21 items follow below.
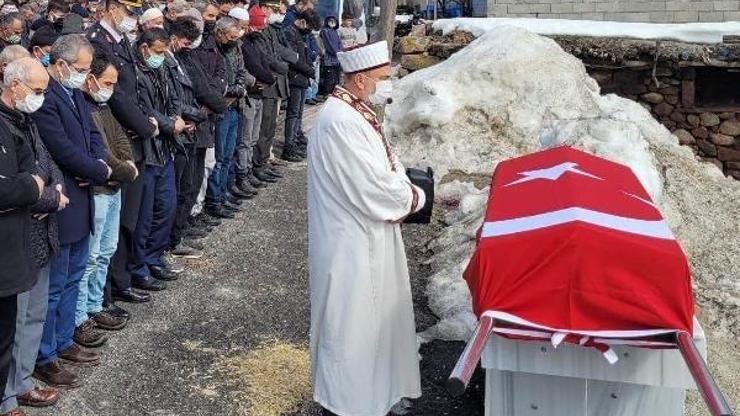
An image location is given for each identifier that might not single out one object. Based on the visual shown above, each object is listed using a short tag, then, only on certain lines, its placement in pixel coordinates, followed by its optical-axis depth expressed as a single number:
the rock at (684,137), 11.05
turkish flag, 2.99
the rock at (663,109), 11.14
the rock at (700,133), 11.04
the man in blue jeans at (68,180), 4.36
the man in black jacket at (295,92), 9.28
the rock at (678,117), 11.08
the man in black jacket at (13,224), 3.70
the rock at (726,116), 10.98
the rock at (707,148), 11.06
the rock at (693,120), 11.02
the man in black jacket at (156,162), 5.59
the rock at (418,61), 11.34
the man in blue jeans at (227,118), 7.05
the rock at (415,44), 11.39
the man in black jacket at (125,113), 5.23
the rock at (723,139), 11.01
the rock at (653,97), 11.08
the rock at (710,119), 10.97
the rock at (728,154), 10.94
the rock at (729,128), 10.98
